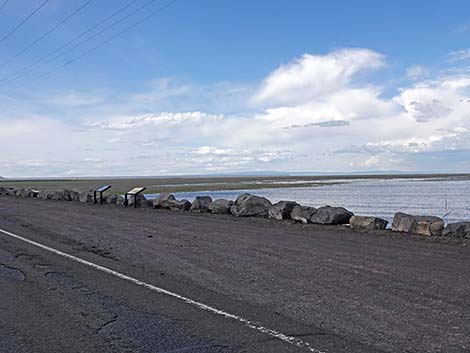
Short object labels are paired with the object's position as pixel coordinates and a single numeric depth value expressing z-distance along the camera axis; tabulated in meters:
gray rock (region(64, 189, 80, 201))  29.10
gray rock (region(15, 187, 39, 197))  34.78
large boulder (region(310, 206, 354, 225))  14.38
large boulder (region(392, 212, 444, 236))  12.07
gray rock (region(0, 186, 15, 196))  38.65
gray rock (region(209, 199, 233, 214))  18.39
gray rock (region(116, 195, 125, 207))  24.49
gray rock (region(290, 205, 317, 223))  15.12
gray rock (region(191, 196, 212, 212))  19.53
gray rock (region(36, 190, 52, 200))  31.62
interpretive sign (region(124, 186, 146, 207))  23.05
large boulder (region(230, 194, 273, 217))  17.17
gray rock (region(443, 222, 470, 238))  11.52
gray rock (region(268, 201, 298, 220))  16.05
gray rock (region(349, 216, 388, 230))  13.49
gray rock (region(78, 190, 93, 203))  27.27
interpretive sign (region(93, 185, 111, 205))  25.95
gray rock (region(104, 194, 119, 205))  25.41
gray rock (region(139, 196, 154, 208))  22.95
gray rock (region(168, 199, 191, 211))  20.62
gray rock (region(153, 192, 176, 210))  21.56
